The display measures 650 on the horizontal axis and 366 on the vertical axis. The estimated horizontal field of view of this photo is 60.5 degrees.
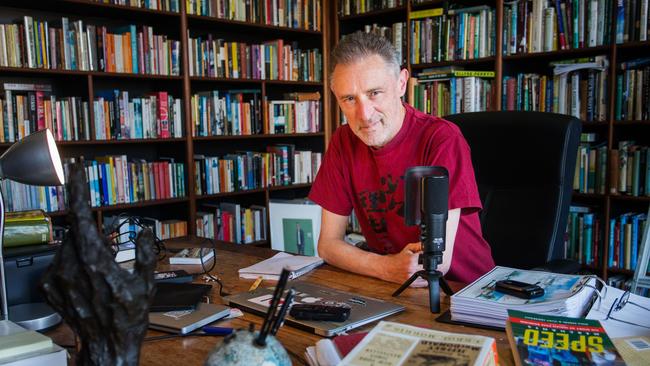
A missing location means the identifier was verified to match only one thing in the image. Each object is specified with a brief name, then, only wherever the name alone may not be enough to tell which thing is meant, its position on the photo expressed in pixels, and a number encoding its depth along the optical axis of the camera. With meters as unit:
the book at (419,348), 0.68
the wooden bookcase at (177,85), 2.83
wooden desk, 0.90
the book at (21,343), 0.74
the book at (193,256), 1.54
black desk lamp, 1.01
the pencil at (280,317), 0.65
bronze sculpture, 0.62
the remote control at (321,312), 1.00
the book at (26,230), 1.22
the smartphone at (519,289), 1.03
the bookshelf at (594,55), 2.72
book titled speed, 0.77
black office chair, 1.71
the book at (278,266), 1.39
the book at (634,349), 0.82
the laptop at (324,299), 0.98
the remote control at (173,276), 1.32
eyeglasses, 1.04
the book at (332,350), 0.78
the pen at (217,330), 0.99
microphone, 1.10
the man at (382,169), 1.50
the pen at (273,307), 0.61
